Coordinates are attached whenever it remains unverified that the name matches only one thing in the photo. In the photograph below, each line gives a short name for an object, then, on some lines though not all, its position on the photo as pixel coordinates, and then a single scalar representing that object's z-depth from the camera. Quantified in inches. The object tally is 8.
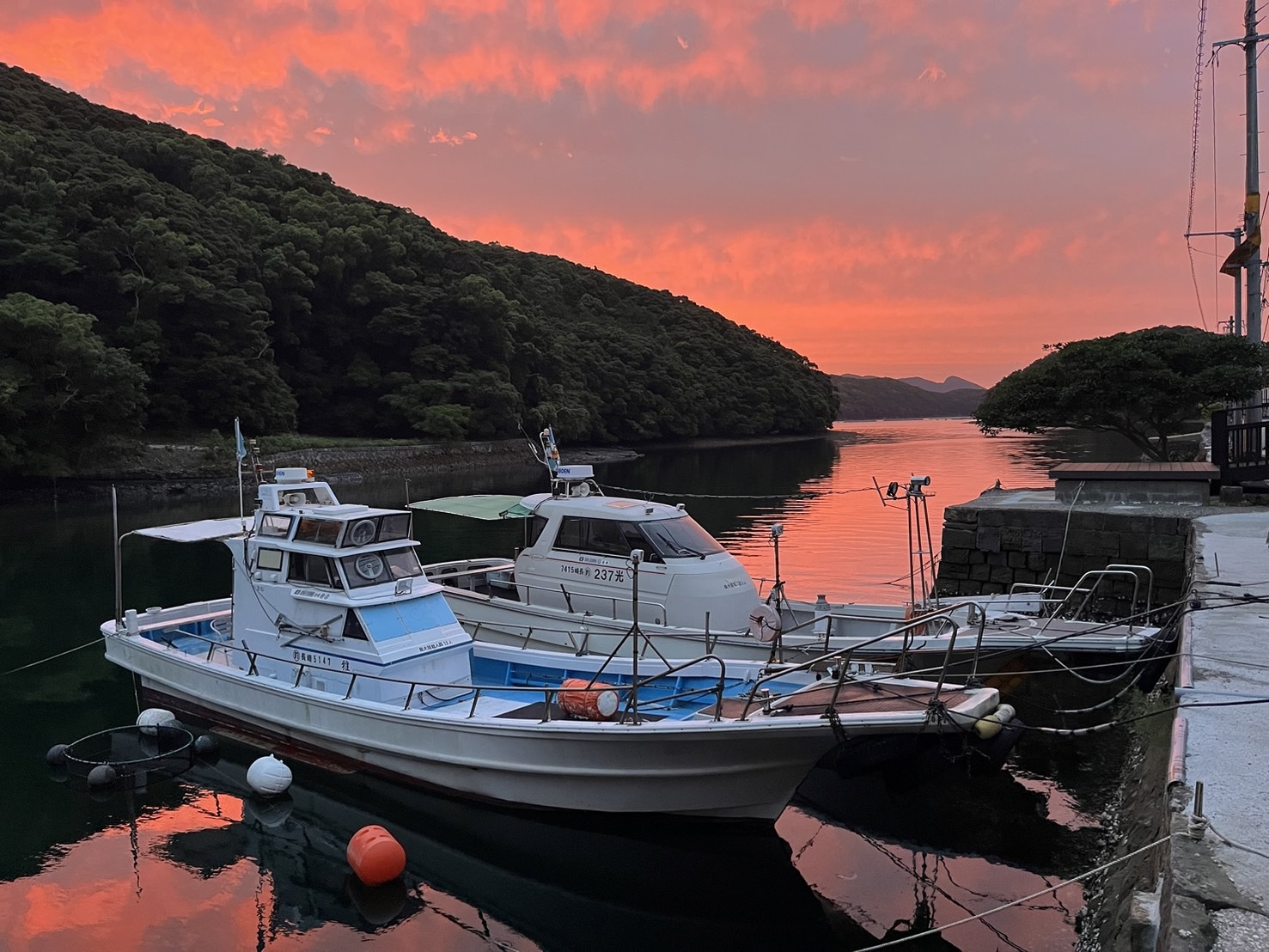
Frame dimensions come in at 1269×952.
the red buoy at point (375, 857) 352.5
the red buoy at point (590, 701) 382.0
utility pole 989.2
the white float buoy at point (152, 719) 481.1
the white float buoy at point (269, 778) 420.2
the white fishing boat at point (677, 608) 485.7
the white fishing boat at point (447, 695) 351.9
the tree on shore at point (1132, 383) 1023.0
